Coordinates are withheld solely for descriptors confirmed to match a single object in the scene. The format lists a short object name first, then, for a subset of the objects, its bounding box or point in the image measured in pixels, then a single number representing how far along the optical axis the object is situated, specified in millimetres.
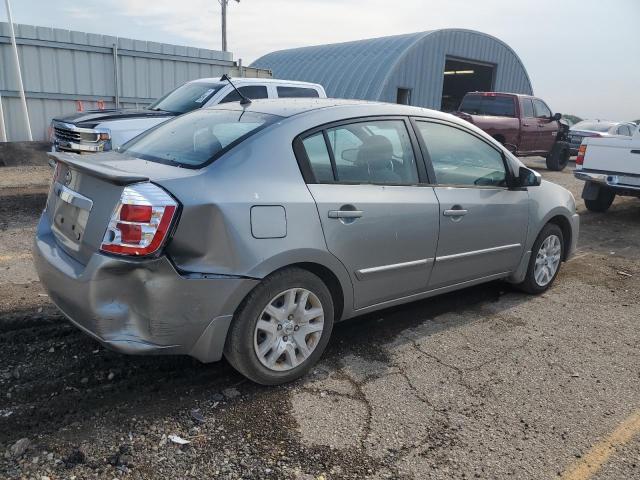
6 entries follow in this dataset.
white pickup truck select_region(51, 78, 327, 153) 7262
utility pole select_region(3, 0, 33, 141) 12654
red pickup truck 14469
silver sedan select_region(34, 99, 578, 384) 2725
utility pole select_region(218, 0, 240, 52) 30219
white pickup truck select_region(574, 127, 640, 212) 8500
